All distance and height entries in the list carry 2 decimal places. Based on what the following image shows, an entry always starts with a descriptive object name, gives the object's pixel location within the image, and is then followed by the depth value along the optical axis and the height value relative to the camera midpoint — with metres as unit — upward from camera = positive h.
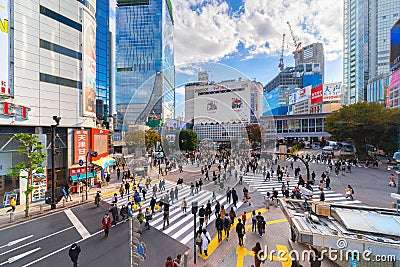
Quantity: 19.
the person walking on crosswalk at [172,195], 14.69 -4.80
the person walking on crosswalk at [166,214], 11.21 -4.79
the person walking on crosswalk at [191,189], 14.69 -4.36
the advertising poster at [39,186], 16.14 -4.63
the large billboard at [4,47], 13.12 +5.93
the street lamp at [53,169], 14.46 -2.91
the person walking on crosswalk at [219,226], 9.65 -4.73
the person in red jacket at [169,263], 6.61 -4.50
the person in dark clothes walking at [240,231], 9.09 -4.70
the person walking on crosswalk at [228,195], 14.34 -4.64
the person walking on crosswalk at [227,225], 9.77 -4.70
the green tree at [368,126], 30.70 +1.19
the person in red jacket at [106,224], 10.22 -4.91
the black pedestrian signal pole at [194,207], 7.39 -2.89
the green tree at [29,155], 12.98 -1.68
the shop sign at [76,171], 18.17 -3.72
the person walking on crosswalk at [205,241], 8.34 -4.71
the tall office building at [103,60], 43.94 +17.05
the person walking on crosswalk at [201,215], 9.04 -3.85
